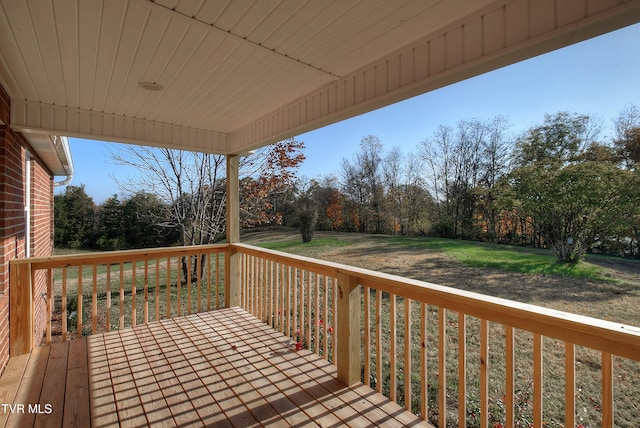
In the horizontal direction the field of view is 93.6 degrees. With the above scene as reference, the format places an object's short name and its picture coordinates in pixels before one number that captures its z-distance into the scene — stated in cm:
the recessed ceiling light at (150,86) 262
